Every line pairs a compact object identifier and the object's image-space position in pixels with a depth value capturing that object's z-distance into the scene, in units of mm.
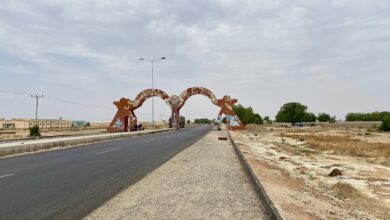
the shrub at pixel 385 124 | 89838
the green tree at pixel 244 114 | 151575
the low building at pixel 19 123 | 125750
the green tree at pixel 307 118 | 184000
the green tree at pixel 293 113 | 180500
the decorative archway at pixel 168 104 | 68562
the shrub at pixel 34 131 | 53906
